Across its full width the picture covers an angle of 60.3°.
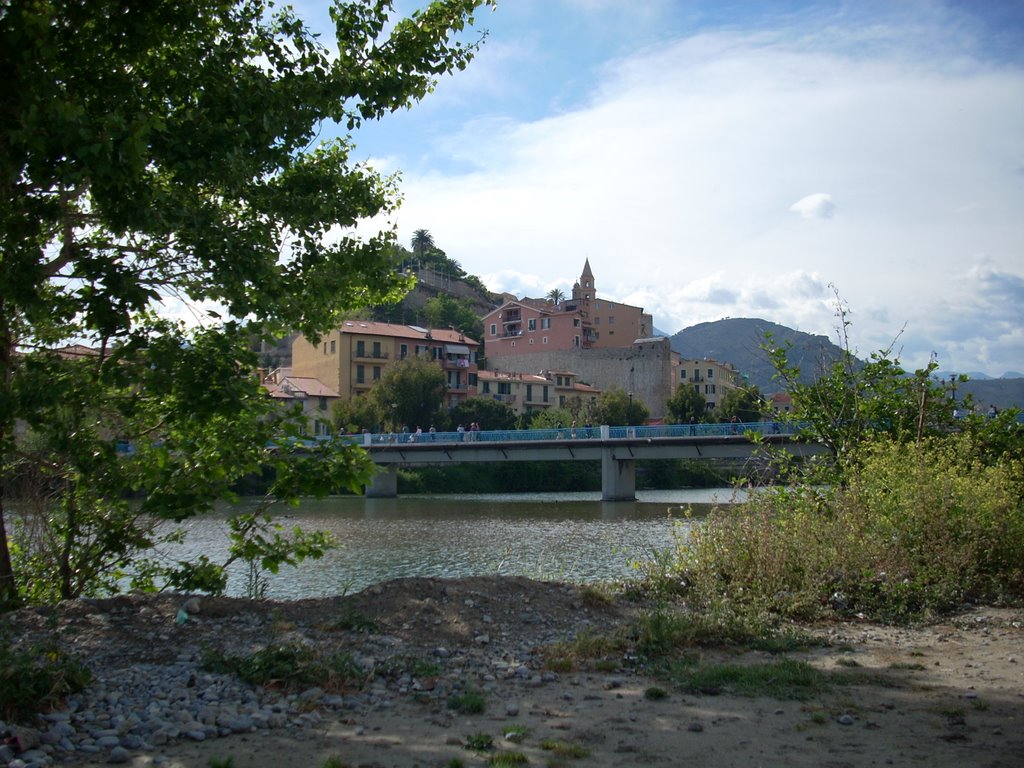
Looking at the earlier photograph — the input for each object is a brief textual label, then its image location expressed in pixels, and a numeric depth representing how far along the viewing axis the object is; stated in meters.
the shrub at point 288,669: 5.76
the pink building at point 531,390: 84.81
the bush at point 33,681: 4.76
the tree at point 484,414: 71.44
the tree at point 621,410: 76.44
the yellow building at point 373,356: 75.50
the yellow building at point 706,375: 101.50
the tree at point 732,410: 63.37
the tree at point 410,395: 66.94
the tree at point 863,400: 13.30
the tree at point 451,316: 117.25
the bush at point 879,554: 8.81
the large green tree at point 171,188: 6.25
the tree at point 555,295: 152.38
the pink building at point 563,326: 103.88
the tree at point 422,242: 149.38
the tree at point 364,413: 65.31
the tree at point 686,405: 78.38
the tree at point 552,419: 73.12
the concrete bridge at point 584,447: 46.69
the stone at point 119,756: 4.48
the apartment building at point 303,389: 66.19
